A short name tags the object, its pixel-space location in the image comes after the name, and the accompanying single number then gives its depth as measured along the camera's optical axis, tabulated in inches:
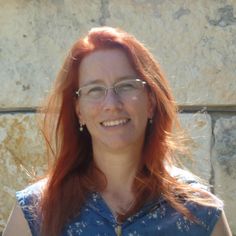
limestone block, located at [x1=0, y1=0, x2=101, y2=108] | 132.8
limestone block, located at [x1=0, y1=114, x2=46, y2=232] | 133.8
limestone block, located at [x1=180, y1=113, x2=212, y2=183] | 130.2
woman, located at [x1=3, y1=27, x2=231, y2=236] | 98.2
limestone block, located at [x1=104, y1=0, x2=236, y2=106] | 128.9
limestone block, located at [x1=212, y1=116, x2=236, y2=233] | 129.3
